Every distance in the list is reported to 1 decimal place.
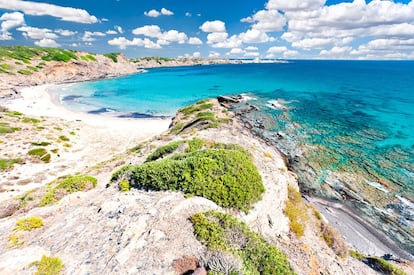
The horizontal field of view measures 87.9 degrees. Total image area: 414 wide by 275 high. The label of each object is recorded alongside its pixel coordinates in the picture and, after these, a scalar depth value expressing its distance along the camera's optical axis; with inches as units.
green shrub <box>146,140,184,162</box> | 656.4
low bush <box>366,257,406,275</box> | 429.3
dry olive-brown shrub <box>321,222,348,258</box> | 440.9
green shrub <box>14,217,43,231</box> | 320.8
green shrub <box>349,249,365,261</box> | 461.9
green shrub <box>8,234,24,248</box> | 285.9
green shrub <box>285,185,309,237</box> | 444.4
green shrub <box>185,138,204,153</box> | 666.0
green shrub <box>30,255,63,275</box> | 238.7
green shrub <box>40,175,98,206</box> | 454.3
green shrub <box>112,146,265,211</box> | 407.2
